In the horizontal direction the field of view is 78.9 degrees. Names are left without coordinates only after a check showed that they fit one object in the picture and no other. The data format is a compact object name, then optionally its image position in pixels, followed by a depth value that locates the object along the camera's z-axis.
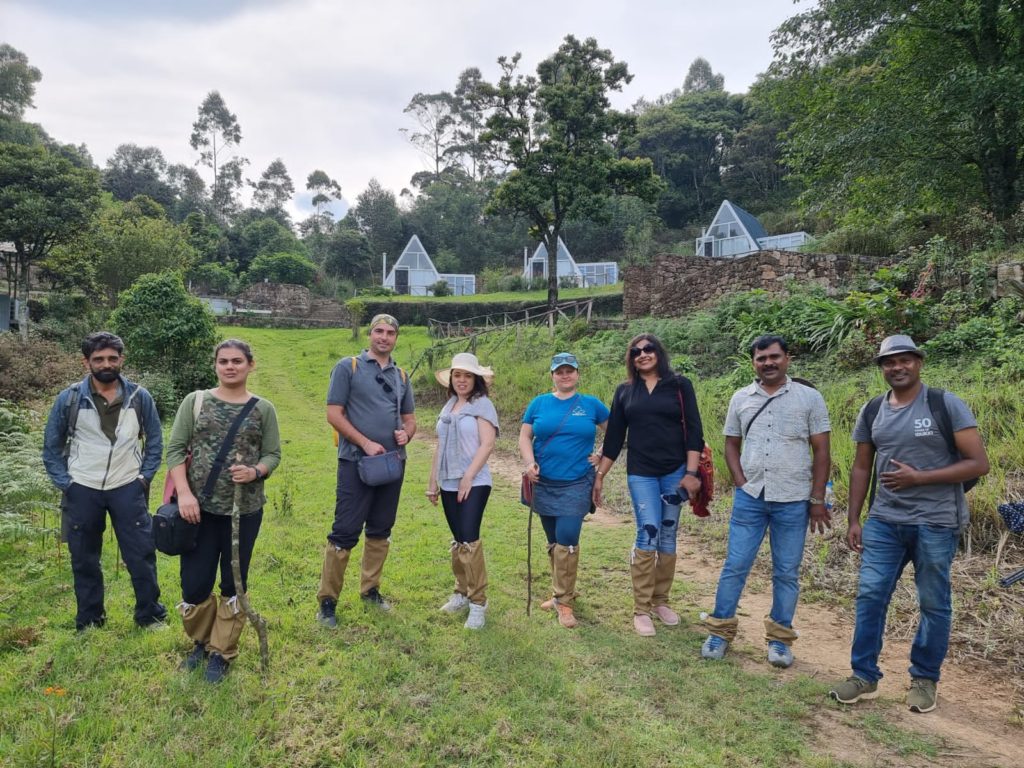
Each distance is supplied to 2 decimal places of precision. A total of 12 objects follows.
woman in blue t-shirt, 3.68
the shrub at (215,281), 36.78
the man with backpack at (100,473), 3.30
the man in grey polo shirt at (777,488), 3.18
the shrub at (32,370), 11.23
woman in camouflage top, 2.82
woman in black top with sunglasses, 3.56
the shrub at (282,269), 39.00
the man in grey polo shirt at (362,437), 3.46
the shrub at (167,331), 13.45
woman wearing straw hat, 3.56
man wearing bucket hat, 2.74
